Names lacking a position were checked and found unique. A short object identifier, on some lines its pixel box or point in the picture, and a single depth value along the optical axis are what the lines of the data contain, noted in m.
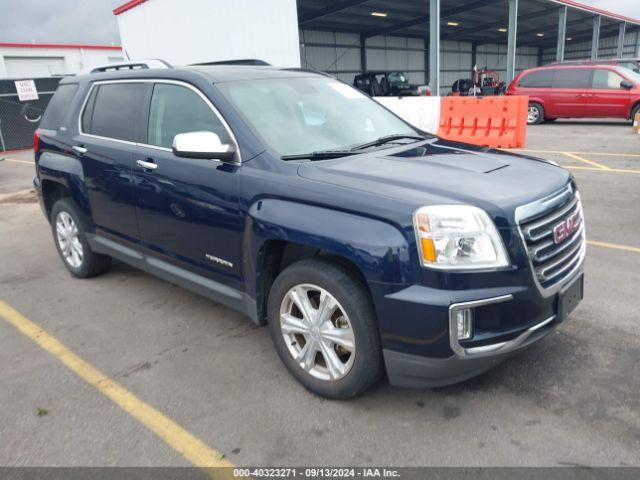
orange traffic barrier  11.96
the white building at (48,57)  34.31
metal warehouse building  16.72
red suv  14.50
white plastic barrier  13.29
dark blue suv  2.47
